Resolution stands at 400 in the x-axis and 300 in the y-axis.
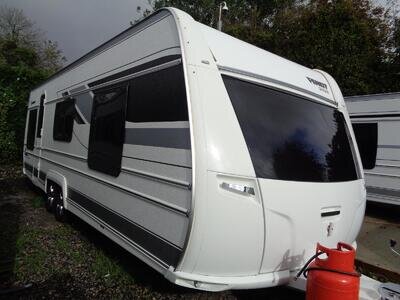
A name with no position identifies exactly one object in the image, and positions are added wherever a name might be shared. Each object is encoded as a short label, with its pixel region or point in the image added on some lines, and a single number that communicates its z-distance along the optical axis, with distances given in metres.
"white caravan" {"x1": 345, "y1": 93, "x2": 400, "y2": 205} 7.71
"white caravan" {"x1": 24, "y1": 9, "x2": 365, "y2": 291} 2.97
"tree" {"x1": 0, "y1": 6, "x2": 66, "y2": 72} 31.56
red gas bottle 2.77
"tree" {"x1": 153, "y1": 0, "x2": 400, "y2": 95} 13.37
